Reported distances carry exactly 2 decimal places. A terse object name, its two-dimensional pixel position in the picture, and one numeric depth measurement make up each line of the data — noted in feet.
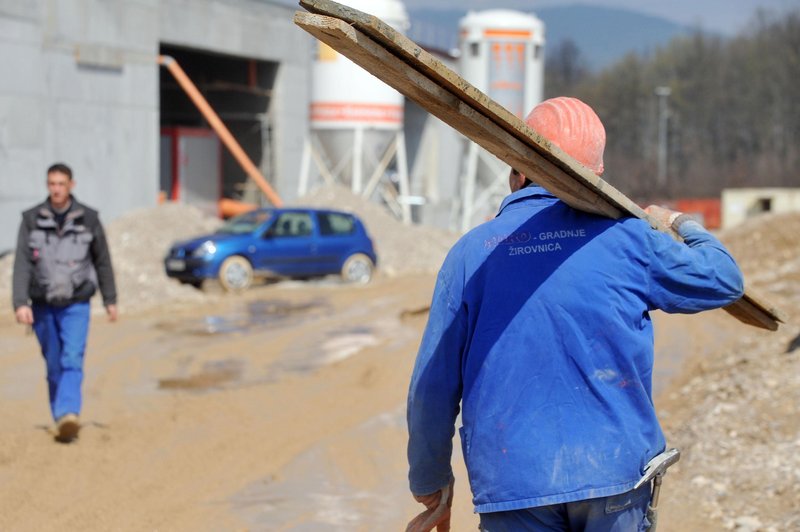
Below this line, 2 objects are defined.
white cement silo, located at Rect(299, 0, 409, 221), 115.85
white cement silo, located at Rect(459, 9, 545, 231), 134.00
